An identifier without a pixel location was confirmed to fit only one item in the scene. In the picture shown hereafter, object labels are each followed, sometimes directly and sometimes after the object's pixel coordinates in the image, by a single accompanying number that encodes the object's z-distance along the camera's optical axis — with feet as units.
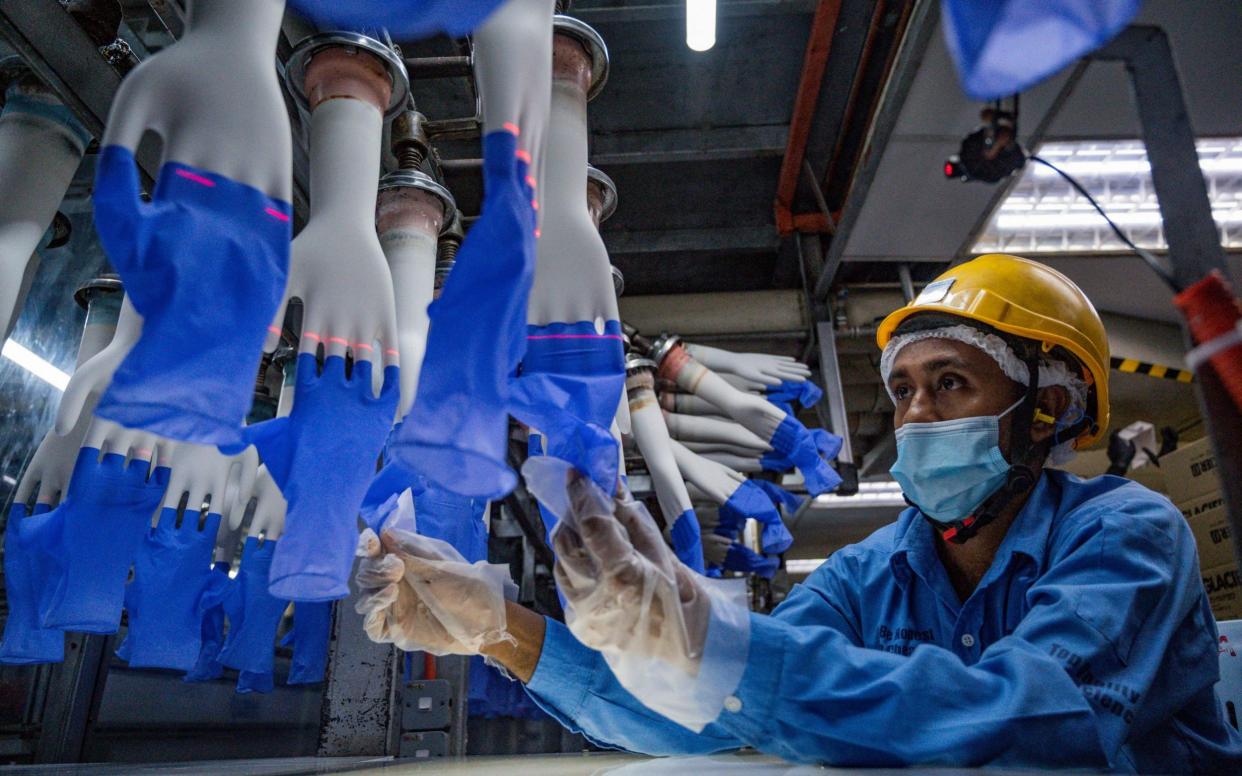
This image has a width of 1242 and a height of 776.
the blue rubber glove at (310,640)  7.06
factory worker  2.72
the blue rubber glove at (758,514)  9.86
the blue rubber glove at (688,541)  7.30
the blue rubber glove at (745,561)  12.35
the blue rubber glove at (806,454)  9.66
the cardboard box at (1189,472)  11.27
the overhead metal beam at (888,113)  6.28
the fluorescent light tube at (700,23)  5.62
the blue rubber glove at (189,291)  2.24
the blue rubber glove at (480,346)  2.32
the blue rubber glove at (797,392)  10.66
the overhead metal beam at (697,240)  12.17
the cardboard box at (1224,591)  10.19
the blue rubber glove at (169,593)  4.91
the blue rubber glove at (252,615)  6.10
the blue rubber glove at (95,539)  4.01
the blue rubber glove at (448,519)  4.04
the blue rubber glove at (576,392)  2.63
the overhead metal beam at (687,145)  10.19
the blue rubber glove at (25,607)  4.37
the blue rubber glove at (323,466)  2.98
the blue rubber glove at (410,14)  2.26
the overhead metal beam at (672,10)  8.16
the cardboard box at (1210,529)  10.55
